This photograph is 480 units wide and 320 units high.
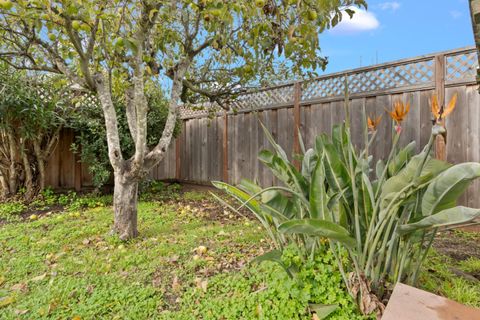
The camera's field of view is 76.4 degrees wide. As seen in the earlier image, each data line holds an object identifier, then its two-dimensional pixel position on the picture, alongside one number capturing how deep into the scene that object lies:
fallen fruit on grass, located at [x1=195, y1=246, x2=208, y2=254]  3.05
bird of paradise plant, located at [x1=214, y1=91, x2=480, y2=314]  1.40
